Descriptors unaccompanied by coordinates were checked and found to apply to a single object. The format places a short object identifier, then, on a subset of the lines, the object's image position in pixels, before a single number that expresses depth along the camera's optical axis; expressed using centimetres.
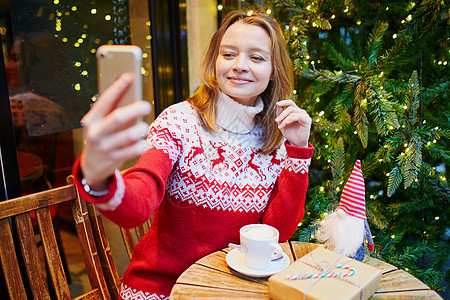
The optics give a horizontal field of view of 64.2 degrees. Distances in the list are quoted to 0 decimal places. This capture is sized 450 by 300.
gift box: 85
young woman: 122
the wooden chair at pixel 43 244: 128
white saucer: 101
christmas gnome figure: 104
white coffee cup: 101
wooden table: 93
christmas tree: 159
